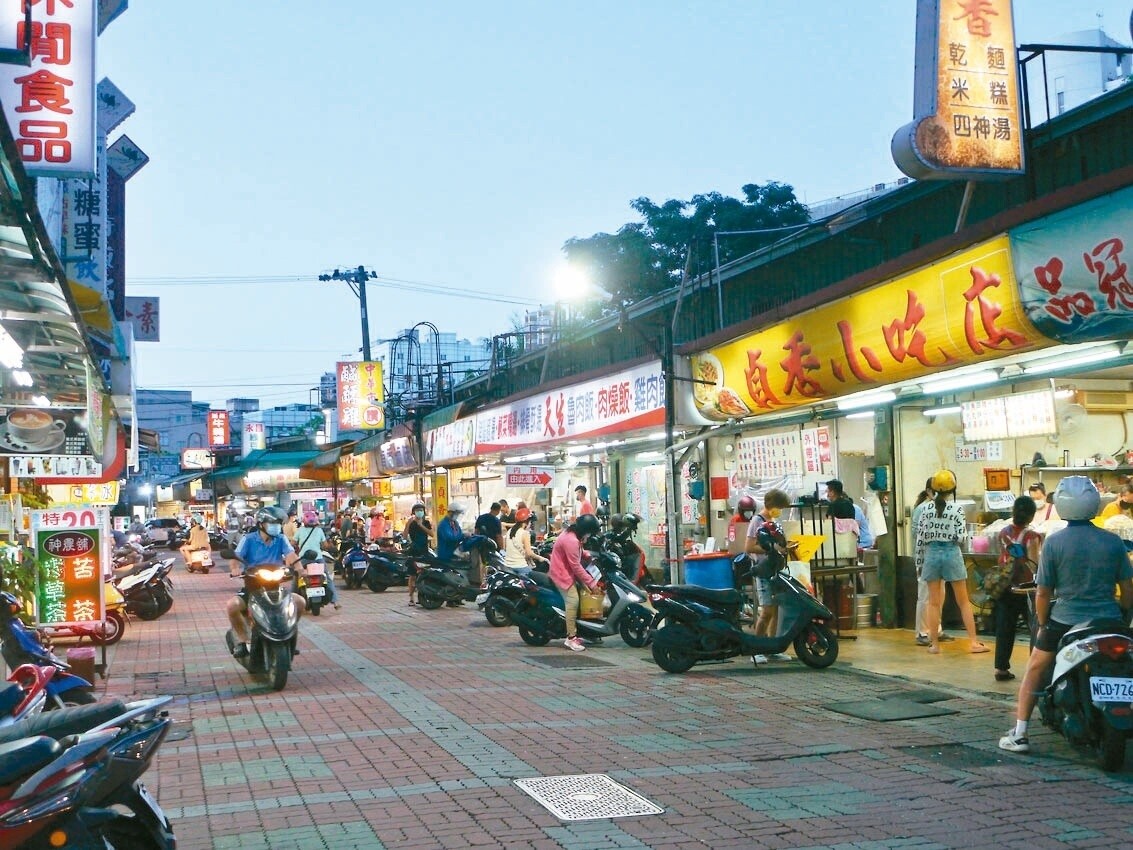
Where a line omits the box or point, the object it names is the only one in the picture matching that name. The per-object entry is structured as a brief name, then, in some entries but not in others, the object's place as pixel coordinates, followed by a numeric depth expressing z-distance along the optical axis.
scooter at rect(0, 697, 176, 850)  4.28
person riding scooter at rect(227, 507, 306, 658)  12.02
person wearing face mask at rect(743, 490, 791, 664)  12.36
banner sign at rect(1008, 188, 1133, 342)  8.48
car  41.23
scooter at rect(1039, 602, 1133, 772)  6.91
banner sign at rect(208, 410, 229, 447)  68.56
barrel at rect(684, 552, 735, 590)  13.82
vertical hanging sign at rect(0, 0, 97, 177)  10.62
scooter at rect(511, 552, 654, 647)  14.01
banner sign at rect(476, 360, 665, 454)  17.30
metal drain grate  6.41
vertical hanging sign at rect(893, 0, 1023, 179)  10.08
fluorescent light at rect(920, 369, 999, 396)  12.62
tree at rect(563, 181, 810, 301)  42.00
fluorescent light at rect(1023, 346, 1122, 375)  11.12
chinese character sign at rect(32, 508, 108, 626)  12.88
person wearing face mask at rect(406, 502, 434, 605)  21.38
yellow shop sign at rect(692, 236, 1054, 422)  9.85
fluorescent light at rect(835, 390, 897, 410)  14.12
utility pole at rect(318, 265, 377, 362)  40.88
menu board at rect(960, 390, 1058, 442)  12.79
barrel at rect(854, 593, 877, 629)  14.77
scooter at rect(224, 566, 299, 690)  11.08
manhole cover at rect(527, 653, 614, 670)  12.62
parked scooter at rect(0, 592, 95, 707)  8.14
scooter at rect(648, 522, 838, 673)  11.56
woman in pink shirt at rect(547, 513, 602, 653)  13.73
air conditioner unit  13.39
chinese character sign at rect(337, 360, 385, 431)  37.34
